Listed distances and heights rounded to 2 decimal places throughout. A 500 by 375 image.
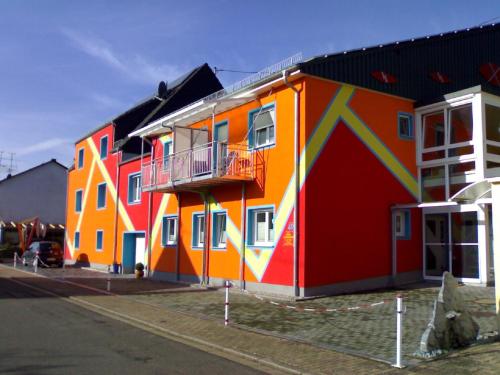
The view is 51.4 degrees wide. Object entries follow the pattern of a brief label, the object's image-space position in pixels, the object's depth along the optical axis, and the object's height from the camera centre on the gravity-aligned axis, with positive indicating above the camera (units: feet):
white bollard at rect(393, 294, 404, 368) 23.09 -4.09
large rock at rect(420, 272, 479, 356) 24.90 -4.11
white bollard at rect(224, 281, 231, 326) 33.76 -4.81
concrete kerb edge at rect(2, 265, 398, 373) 24.74 -5.62
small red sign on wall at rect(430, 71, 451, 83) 59.54 +18.94
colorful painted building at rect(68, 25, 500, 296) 48.26 +6.99
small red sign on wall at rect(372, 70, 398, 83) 53.85 +17.15
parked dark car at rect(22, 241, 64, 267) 102.01 -3.44
